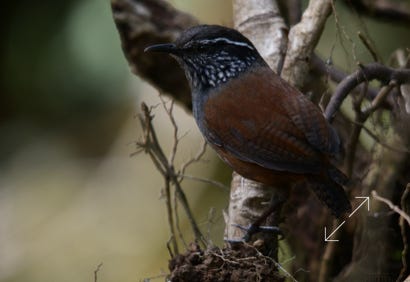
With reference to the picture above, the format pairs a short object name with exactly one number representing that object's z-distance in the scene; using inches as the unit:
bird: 319.0
